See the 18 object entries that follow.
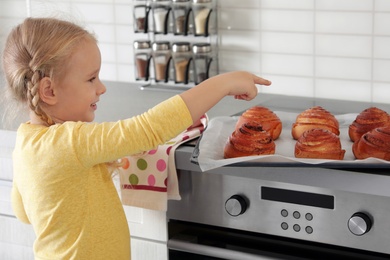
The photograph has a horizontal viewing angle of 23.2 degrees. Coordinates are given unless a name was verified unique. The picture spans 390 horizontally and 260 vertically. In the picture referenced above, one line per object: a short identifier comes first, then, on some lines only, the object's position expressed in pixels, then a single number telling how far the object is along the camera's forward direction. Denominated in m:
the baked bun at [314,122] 2.16
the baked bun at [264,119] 2.18
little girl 1.85
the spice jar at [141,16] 2.86
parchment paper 1.99
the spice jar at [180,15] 2.79
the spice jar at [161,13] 2.84
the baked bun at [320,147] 2.01
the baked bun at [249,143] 2.05
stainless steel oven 2.00
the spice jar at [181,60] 2.81
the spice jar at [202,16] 2.77
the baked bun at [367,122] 2.12
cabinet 2.32
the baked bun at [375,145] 1.98
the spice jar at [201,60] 2.78
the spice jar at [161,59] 2.84
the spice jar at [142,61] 2.90
